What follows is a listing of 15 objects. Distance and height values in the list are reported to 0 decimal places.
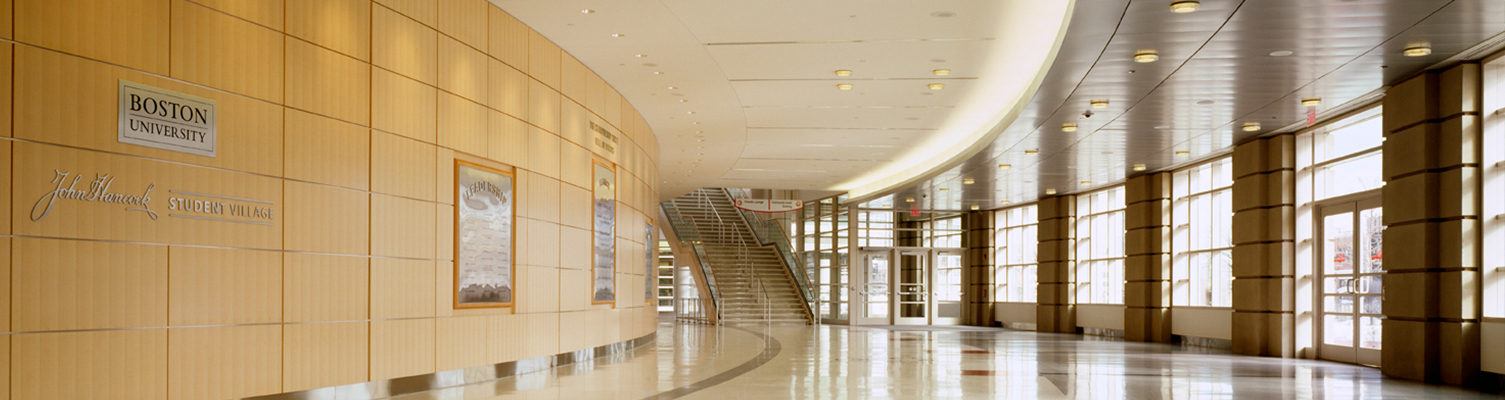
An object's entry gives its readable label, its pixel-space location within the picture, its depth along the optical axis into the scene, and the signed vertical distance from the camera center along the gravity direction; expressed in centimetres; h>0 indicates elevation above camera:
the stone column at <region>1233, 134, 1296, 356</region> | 1339 -18
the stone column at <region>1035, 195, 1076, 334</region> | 2181 -68
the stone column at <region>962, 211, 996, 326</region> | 2583 -95
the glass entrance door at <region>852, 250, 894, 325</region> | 2617 -143
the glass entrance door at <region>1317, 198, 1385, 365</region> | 1197 -57
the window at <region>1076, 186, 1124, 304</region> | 2027 -31
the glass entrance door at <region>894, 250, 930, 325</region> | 2630 -148
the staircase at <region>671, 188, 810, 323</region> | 2681 -103
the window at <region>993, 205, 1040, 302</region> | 2425 -55
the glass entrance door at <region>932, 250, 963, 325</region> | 2656 -139
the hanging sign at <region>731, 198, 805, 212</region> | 2445 +56
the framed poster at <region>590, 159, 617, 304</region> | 1192 -9
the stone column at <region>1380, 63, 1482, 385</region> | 912 +7
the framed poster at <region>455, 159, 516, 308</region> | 869 -7
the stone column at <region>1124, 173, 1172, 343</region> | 1753 -40
